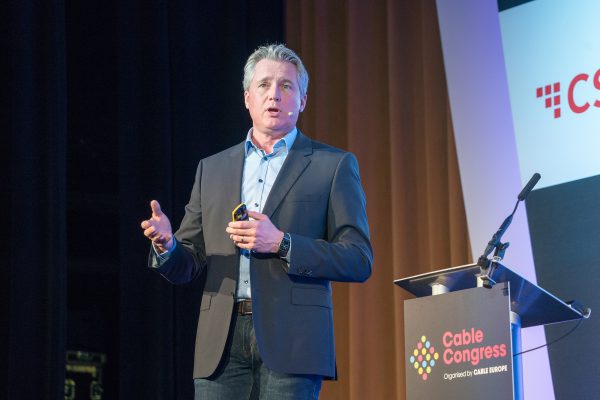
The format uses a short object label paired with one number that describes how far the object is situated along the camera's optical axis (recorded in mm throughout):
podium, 5137
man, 4406
